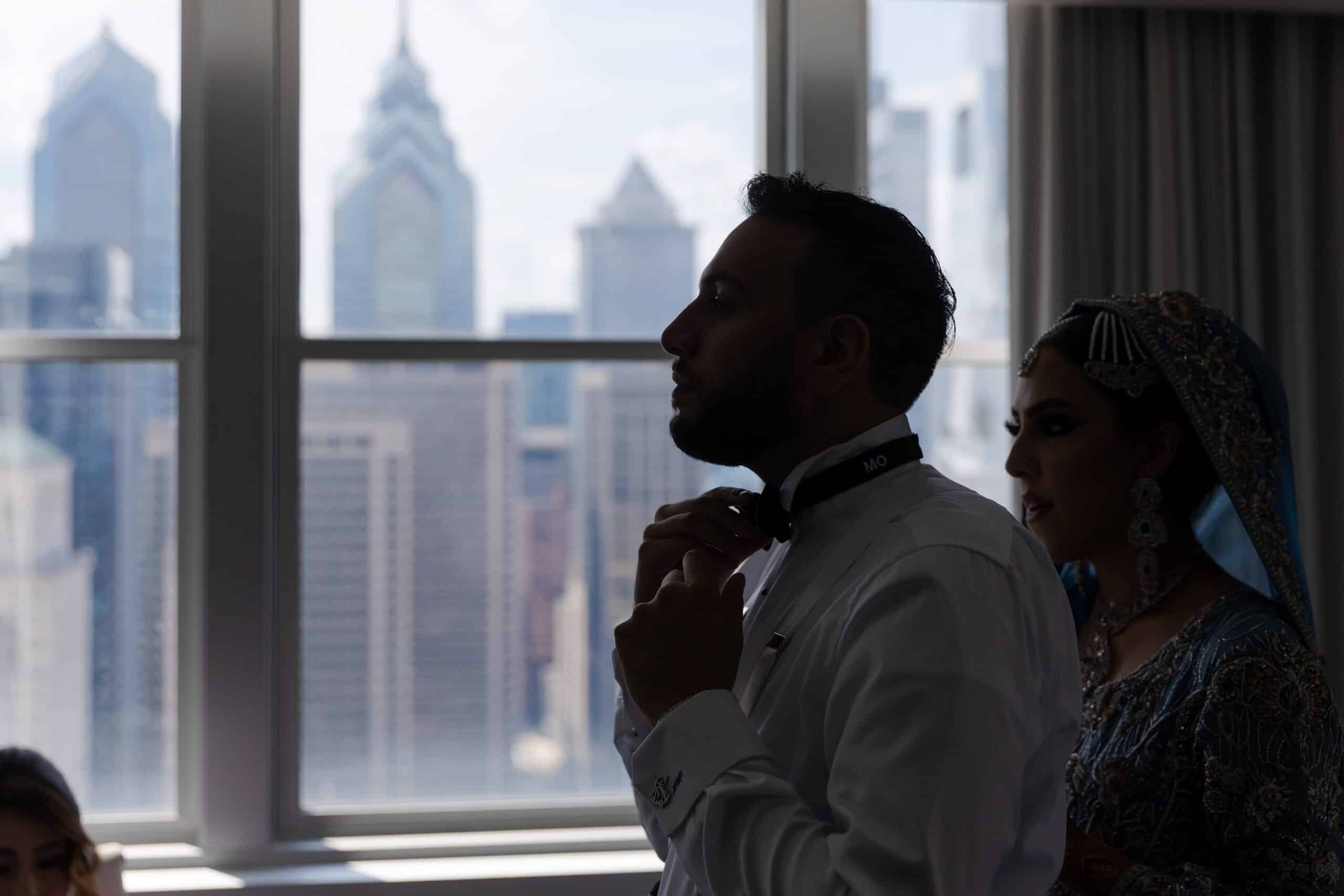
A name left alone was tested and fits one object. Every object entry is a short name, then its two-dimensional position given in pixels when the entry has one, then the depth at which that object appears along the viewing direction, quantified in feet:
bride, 4.57
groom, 2.99
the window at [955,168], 9.30
